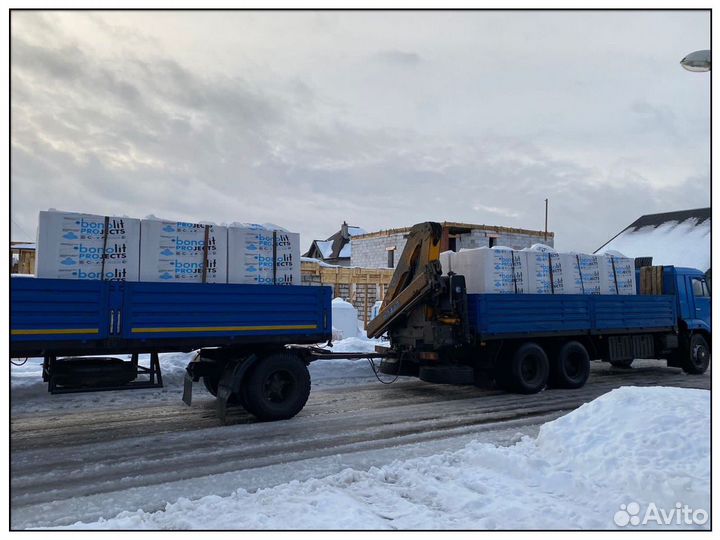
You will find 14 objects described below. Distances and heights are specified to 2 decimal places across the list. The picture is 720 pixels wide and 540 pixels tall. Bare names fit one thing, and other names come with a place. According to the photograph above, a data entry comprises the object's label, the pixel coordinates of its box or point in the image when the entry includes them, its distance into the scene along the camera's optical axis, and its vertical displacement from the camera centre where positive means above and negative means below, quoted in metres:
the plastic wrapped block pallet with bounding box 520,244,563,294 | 11.88 +0.64
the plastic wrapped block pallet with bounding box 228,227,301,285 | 8.27 +0.71
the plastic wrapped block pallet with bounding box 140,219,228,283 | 7.66 +0.73
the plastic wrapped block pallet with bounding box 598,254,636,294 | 13.05 +0.62
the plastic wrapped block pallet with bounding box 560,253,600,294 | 12.36 +0.63
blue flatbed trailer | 6.82 -0.40
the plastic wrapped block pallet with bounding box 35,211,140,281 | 6.97 +0.74
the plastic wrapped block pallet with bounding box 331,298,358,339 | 19.64 -0.64
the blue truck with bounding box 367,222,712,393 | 10.71 -0.61
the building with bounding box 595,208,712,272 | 32.74 +4.09
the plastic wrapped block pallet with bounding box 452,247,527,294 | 11.23 +0.66
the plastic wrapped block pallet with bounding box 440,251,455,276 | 12.16 +0.89
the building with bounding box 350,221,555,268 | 29.95 +3.52
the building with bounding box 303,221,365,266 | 57.94 +6.11
